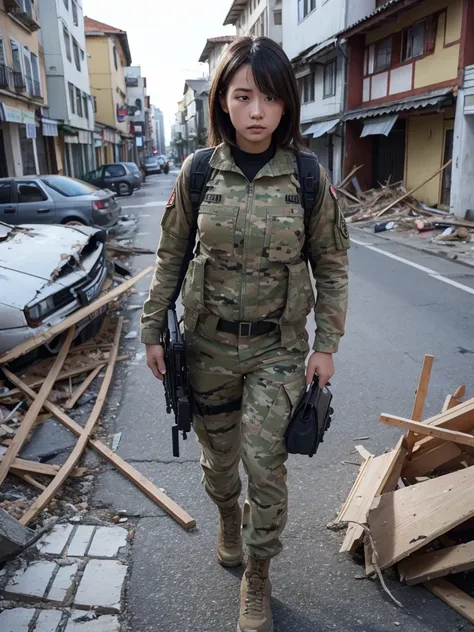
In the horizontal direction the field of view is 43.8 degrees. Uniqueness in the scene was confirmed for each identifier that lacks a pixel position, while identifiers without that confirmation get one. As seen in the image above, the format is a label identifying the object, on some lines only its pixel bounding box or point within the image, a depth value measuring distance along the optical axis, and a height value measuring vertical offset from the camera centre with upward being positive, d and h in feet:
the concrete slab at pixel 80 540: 8.79 -5.82
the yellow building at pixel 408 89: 48.37 +4.84
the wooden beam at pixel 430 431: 8.21 -3.97
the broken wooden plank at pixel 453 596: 7.41 -5.67
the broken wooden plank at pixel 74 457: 9.66 -5.82
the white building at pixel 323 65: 69.87 +9.70
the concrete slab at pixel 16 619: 7.30 -5.72
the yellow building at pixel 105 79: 146.92 +16.51
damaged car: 14.92 -3.67
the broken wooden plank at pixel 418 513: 7.60 -4.86
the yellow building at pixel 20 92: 61.16 +6.12
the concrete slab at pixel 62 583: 7.89 -5.77
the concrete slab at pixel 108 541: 8.83 -5.87
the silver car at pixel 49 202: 37.93 -3.48
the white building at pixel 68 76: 84.38 +10.73
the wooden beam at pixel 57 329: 14.56 -4.61
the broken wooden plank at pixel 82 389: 14.29 -5.98
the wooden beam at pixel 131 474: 9.67 -5.89
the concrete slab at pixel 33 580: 7.91 -5.75
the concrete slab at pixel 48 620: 7.33 -5.75
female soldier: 6.87 -1.57
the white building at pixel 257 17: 118.11 +27.18
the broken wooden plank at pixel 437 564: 7.46 -5.32
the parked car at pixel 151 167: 182.94 -6.38
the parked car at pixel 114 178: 87.81 -4.56
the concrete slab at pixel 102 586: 7.79 -5.81
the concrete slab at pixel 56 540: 8.80 -5.78
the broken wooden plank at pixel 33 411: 11.08 -5.65
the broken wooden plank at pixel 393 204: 53.21 -5.51
